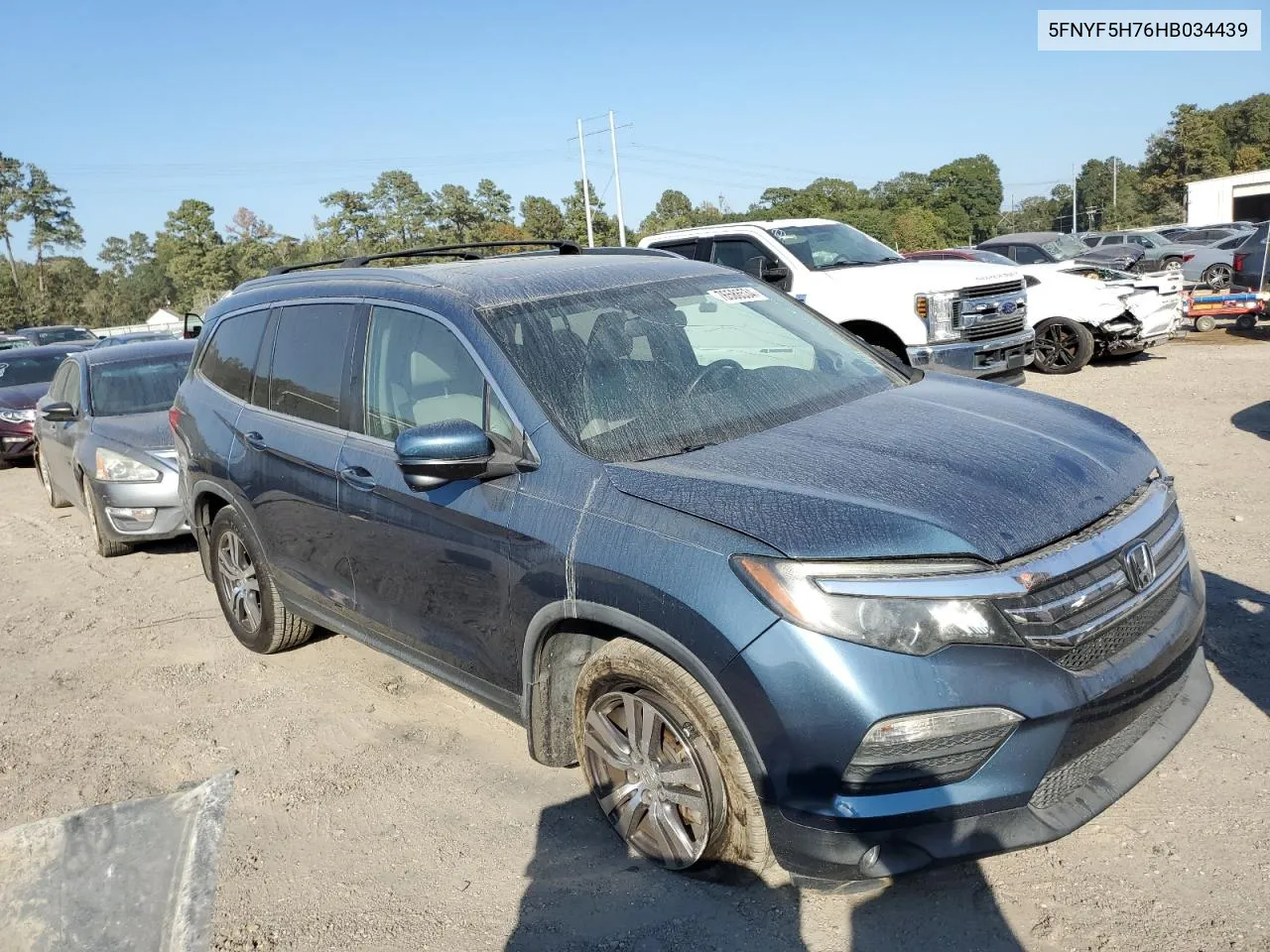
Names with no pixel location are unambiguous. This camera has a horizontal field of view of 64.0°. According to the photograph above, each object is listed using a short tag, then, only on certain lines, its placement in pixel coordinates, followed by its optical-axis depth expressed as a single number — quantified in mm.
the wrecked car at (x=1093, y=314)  12352
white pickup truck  9562
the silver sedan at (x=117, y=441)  7320
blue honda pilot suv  2545
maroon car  12523
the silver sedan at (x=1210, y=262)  24688
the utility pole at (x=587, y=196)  55781
